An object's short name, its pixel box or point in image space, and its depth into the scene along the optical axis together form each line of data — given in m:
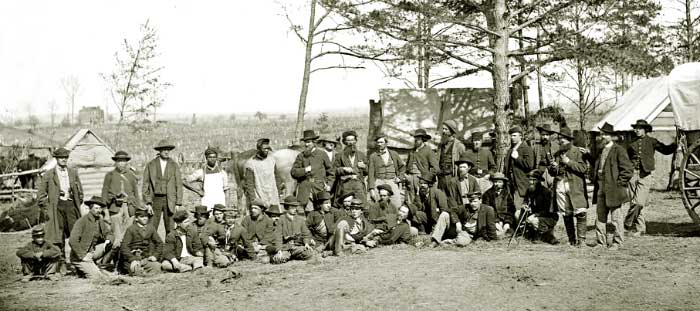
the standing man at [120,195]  10.23
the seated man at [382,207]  10.79
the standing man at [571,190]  9.86
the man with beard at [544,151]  10.73
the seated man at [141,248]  9.20
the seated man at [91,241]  9.06
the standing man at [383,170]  11.42
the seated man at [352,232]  10.05
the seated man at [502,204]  10.71
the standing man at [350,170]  11.10
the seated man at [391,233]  10.51
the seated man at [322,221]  10.60
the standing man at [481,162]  11.80
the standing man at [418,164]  11.55
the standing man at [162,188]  10.27
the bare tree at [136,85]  25.33
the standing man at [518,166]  10.87
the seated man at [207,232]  9.61
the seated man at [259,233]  9.94
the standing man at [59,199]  9.93
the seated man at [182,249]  9.30
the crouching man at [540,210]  10.34
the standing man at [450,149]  11.94
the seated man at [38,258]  9.12
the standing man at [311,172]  11.41
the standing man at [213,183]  10.73
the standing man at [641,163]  10.55
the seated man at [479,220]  10.37
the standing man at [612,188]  9.58
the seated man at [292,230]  10.01
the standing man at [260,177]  11.28
